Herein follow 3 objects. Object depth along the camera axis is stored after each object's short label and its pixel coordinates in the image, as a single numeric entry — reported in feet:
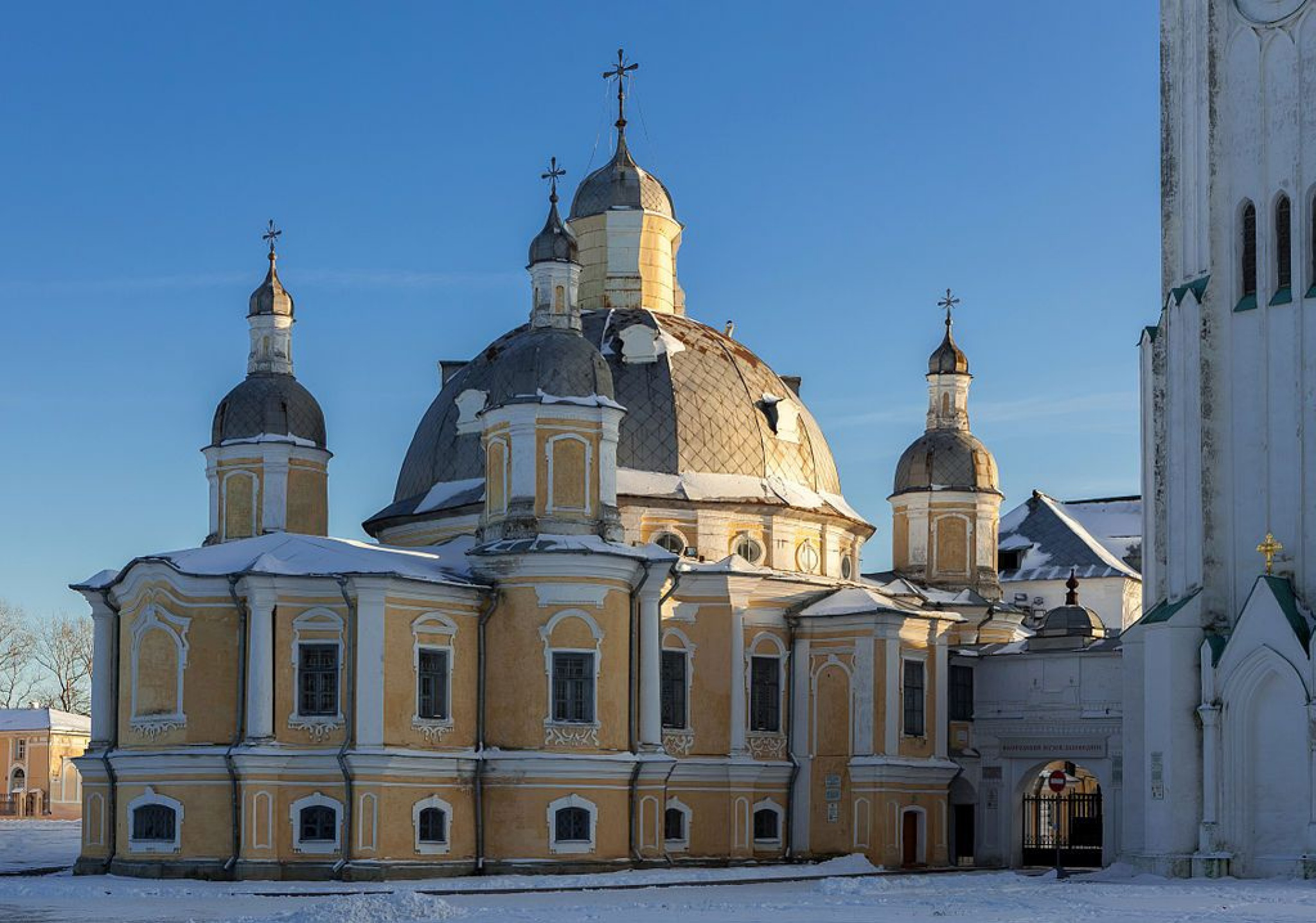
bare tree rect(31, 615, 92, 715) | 296.30
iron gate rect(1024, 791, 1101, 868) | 158.51
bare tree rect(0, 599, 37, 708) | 298.35
